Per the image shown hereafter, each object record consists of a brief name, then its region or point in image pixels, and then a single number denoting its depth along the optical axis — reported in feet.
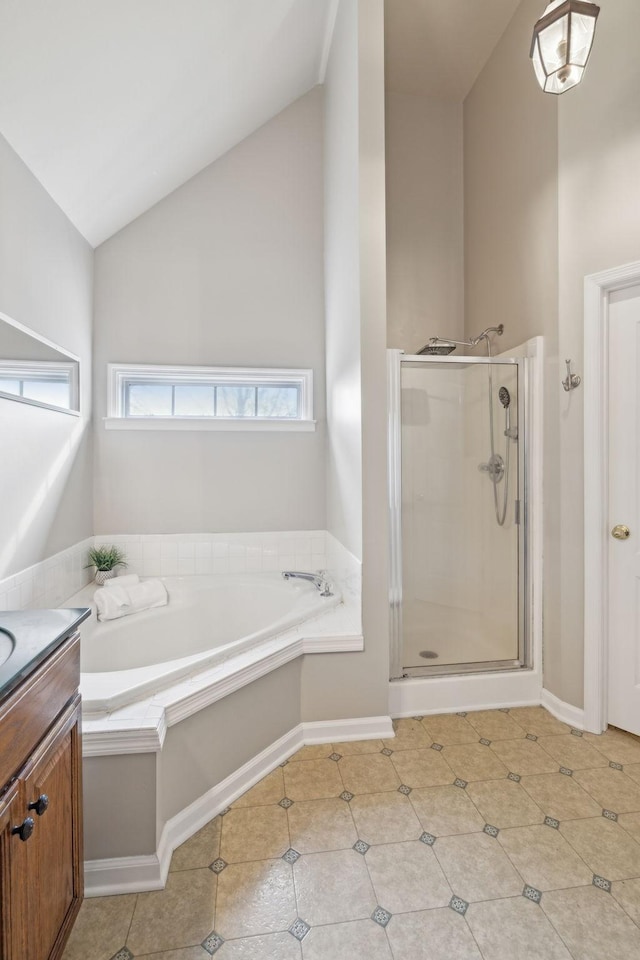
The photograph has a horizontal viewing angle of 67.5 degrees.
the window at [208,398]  9.87
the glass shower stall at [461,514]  8.21
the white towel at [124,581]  8.62
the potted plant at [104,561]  9.23
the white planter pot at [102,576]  9.20
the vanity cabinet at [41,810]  2.81
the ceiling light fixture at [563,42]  4.32
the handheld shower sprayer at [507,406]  8.51
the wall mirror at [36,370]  5.98
